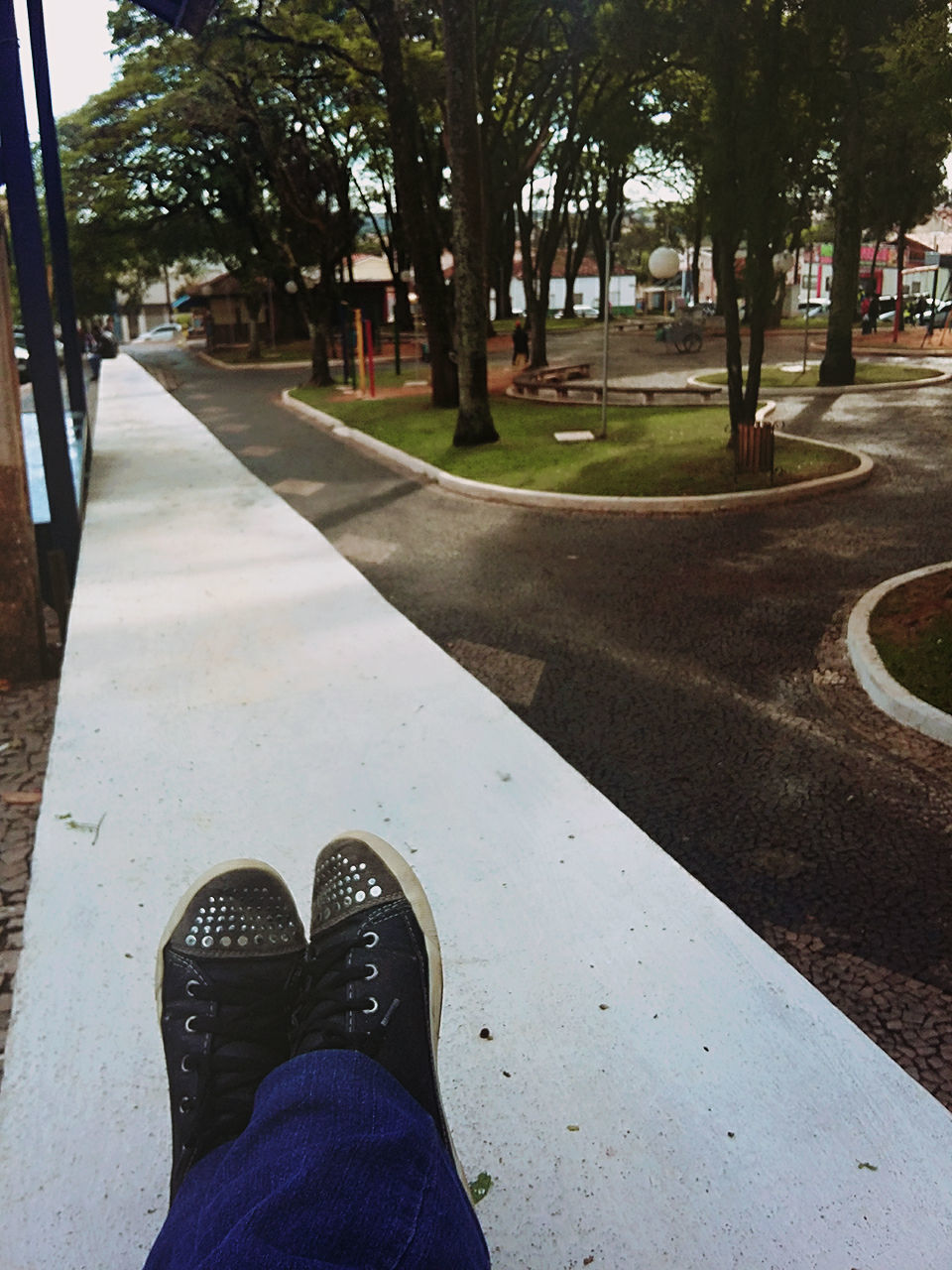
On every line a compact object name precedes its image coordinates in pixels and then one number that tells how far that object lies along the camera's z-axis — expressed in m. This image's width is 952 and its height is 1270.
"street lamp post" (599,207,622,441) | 10.87
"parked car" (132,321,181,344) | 72.81
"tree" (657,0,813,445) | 9.53
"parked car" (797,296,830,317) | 53.46
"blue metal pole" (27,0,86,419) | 10.20
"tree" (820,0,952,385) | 6.08
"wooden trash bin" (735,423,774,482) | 10.04
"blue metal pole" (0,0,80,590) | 5.48
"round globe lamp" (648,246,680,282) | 16.14
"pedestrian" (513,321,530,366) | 27.25
